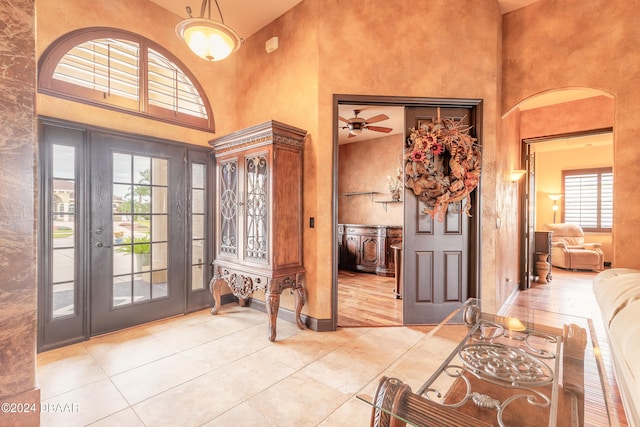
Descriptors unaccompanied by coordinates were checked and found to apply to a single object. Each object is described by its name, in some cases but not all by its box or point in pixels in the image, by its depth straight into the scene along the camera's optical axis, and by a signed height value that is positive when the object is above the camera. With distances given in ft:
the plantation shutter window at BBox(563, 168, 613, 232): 24.72 +1.28
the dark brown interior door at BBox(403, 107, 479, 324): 11.01 -1.62
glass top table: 3.57 -2.68
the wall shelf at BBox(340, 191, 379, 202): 22.85 +1.50
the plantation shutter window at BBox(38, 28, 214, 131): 9.25 +4.85
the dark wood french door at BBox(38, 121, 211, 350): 9.00 -0.72
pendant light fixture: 7.01 +4.42
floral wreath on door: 10.49 +1.78
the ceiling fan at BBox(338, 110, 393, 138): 15.14 +4.84
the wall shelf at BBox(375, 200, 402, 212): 21.61 +0.77
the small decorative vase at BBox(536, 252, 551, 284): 18.45 -3.47
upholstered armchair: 21.63 -2.86
